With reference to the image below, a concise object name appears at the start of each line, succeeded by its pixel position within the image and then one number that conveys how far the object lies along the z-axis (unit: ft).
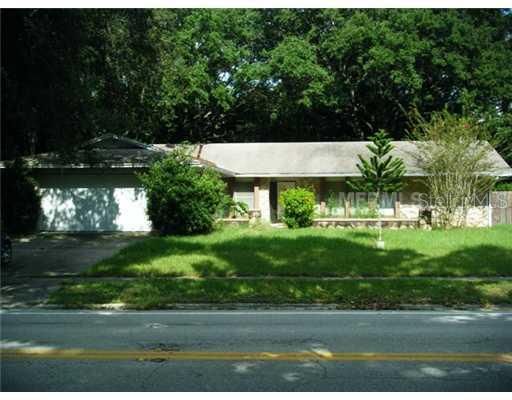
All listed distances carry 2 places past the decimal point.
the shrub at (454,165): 74.69
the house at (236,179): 74.18
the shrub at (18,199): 72.18
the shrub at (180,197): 66.39
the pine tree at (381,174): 72.08
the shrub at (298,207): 78.38
